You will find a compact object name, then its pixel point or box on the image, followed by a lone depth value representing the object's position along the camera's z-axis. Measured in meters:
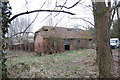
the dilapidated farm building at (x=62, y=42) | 17.71
